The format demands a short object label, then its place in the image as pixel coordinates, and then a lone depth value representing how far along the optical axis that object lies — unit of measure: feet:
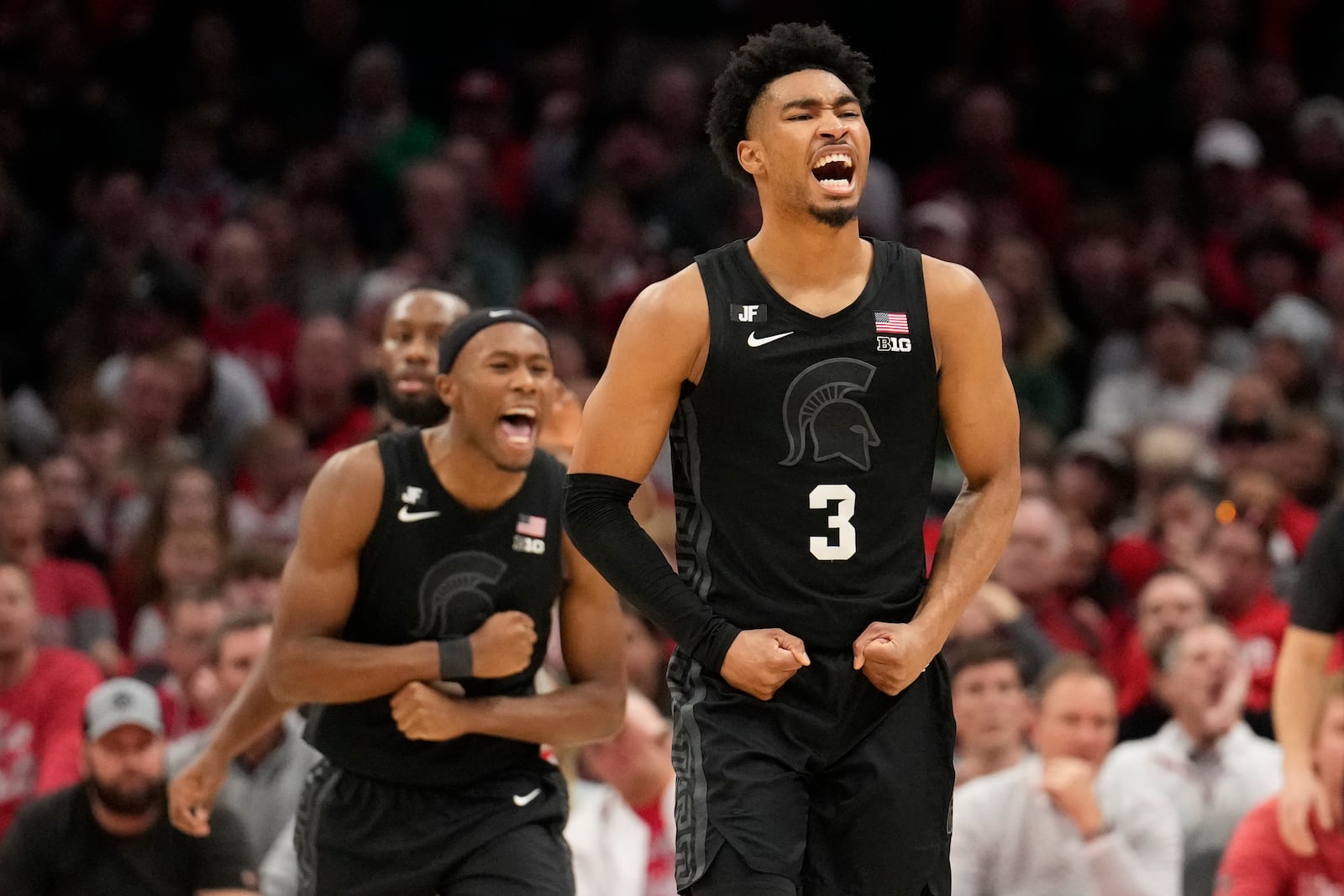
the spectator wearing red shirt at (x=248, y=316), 69.72
